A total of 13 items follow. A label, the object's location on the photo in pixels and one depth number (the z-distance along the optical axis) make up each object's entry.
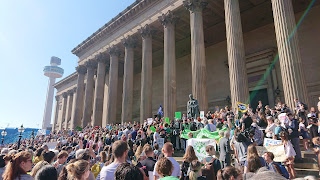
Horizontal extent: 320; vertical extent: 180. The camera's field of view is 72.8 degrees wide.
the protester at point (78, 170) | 3.14
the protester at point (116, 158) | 3.46
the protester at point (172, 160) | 4.16
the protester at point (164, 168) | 3.36
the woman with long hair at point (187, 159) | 4.84
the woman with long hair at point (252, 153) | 4.15
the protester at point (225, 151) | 6.68
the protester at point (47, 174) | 3.11
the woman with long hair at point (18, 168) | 3.33
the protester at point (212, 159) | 5.11
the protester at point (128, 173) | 2.35
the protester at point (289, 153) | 6.46
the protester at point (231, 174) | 3.11
